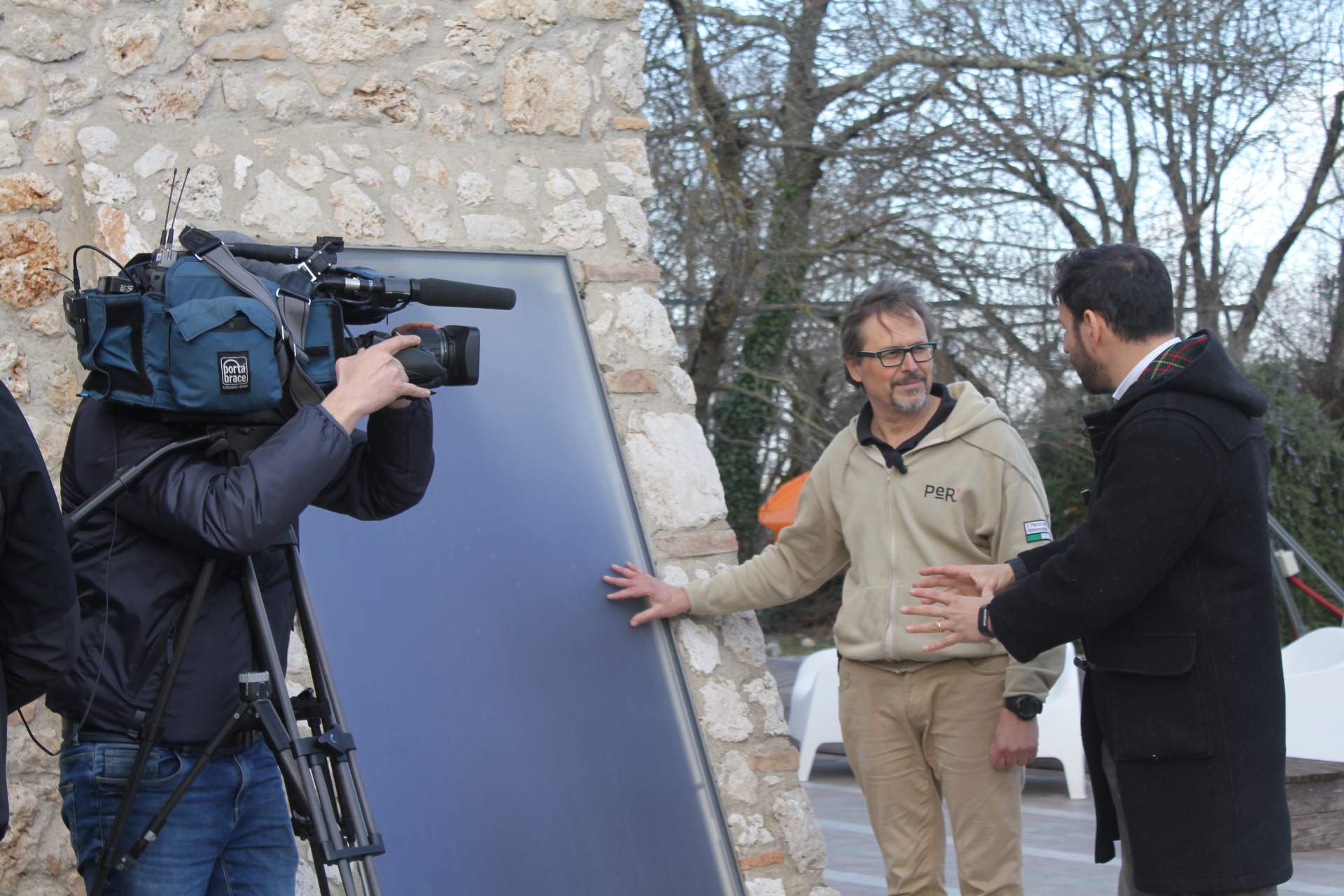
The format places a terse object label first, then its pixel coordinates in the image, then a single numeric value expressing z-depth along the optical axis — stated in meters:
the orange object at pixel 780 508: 9.07
